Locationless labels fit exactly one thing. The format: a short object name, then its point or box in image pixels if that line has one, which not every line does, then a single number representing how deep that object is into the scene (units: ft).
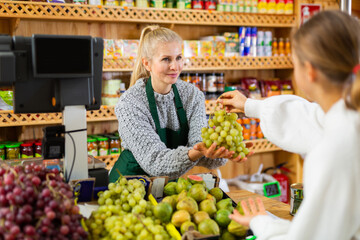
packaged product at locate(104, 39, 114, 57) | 11.30
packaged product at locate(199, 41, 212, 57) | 12.64
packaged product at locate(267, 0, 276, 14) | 13.55
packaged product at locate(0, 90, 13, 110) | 10.12
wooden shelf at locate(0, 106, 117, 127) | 10.21
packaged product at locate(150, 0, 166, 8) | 11.91
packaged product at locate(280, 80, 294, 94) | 14.16
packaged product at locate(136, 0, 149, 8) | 11.69
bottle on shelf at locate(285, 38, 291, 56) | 14.19
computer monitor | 4.41
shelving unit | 10.44
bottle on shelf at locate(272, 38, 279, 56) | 14.02
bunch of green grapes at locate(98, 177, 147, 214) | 4.53
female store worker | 6.77
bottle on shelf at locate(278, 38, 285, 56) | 14.06
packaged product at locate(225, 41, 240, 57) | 13.14
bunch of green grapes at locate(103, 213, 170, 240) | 4.00
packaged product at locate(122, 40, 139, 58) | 11.55
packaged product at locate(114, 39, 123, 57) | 11.44
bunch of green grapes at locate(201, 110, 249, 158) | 5.71
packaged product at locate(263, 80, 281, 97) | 13.99
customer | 3.18
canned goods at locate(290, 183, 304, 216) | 5.72
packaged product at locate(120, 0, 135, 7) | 11.45
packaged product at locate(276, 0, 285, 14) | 13.71
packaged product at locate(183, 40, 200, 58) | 12.35
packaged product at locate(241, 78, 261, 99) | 13.67
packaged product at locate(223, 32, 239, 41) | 13.07
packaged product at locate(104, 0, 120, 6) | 11.23
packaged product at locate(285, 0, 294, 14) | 13.78
